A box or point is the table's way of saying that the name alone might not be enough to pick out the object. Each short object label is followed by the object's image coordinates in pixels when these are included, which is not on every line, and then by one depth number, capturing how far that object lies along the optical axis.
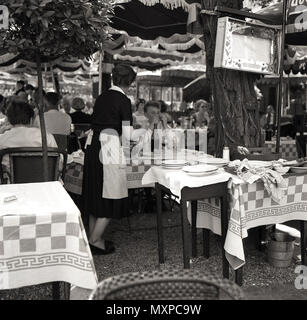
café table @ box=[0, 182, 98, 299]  2.17
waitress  4.21
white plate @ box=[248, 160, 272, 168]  3.61
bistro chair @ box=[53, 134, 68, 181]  5.25
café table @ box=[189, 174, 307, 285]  3.32
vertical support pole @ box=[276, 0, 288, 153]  4.60
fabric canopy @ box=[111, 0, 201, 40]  6.11
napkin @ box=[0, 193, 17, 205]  2.37
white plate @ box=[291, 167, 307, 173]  3.62
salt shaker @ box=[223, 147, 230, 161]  4.18
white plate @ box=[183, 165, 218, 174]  3.27
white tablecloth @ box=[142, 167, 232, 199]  3.19
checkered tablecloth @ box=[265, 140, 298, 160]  7.84
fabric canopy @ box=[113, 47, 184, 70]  9.94
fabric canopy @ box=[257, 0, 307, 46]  5.40
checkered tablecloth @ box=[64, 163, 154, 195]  4.88
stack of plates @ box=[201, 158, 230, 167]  3.84
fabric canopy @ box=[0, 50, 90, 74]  10.82
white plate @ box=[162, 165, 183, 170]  3.68
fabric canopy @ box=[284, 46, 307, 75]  7.49
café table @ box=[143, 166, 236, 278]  3.19
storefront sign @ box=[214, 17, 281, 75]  4.16
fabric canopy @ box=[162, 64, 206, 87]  14.06
